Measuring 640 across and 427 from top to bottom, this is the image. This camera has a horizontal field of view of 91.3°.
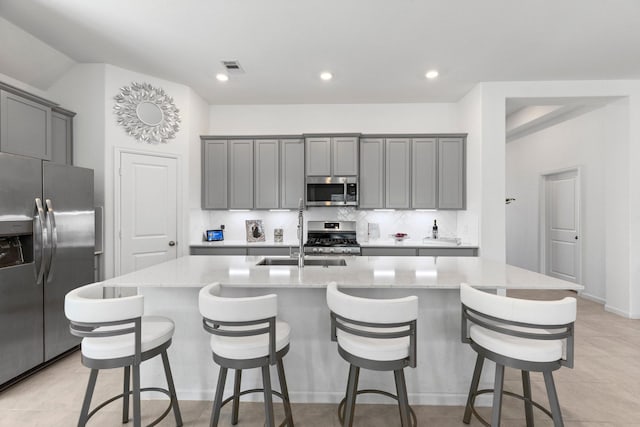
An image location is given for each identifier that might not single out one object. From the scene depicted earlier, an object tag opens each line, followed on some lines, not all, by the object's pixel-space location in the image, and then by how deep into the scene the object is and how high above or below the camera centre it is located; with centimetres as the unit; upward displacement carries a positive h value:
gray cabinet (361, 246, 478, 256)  406 -52
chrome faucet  235 -21
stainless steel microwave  445 +32
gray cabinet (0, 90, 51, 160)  269 +80
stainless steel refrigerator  235 -35
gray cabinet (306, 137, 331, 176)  448 +82
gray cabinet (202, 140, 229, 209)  457 +57
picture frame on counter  468 -27
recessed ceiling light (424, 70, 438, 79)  370 +167
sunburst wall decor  364 +122
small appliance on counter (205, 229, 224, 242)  447 -32
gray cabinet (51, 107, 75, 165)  326 +83
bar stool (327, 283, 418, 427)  154 -66
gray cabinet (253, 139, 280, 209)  457 +58
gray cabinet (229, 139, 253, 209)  457 +59
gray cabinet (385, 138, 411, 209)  449 +60
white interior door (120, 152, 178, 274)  365 +4
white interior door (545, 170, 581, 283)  512 -23
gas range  456 -29
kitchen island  211 -88
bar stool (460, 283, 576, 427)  148 -64
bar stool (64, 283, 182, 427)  154 -67
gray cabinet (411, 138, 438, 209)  446 +57
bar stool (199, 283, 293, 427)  156 -68
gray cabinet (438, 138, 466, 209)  442 +56
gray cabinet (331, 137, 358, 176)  447 +81
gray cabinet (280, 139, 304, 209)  455 +60
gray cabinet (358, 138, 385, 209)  450 +59
